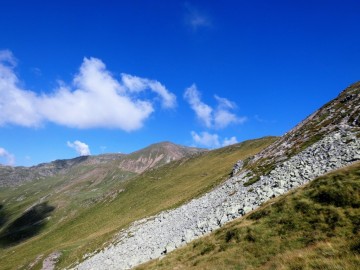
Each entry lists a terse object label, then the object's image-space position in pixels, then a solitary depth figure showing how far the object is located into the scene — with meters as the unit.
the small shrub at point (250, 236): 23.97
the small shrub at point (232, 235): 25.47
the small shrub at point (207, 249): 26.10
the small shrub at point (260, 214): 26.64
